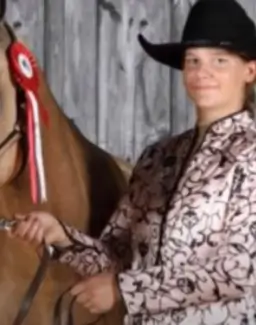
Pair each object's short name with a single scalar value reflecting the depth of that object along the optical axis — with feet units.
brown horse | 11.74
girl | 11.05
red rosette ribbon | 11.69
